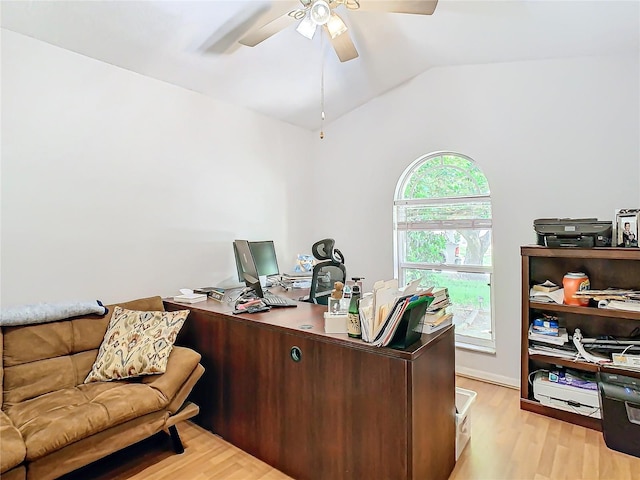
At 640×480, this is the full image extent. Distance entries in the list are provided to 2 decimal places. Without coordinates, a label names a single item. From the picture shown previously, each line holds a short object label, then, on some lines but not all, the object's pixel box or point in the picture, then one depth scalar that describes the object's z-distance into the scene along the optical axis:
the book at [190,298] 2.67
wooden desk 1.59
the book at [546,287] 2.67
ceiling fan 1.87
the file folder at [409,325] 1.56
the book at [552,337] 2.60
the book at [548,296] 2.62
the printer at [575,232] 2.40
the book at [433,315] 1.81
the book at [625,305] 2.32
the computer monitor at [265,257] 3.37
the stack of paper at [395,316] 1.55
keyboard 2.49
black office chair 2.56
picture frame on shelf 2.32
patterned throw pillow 2.12
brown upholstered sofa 1.62
